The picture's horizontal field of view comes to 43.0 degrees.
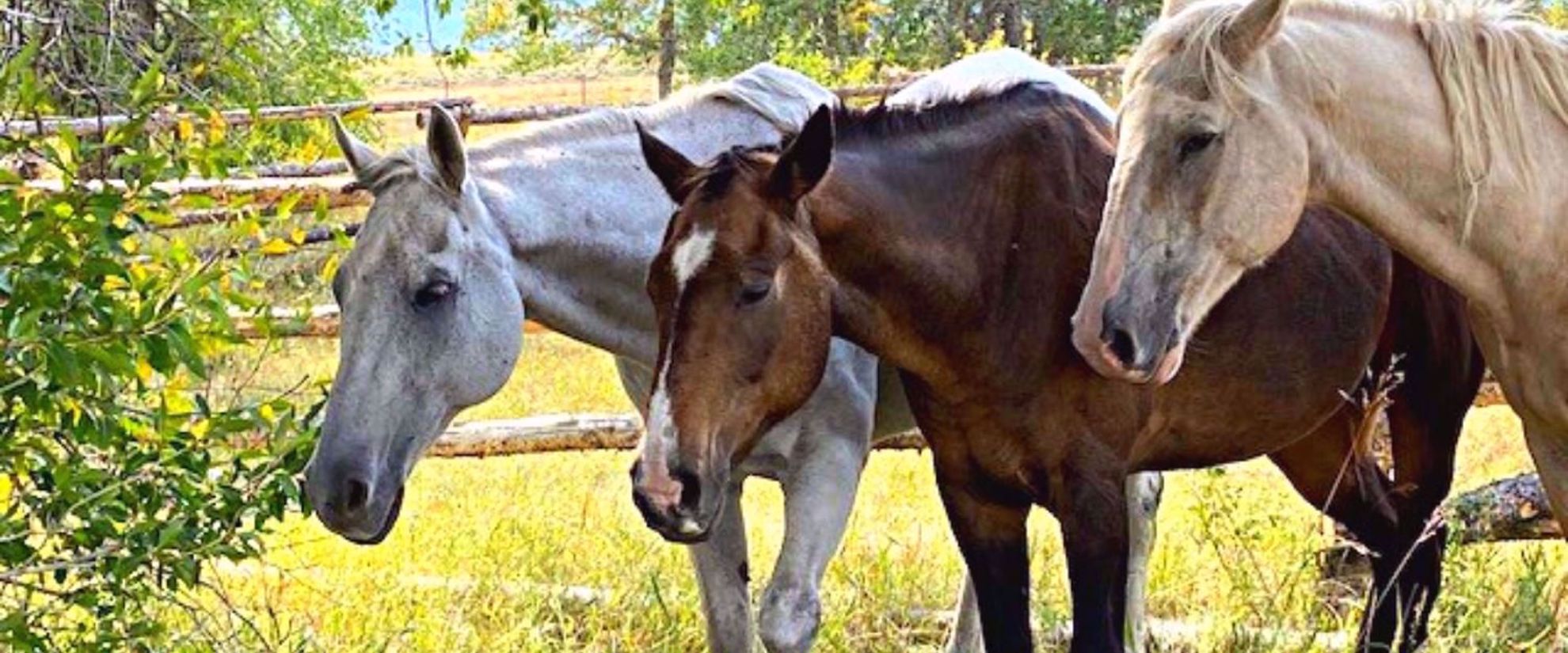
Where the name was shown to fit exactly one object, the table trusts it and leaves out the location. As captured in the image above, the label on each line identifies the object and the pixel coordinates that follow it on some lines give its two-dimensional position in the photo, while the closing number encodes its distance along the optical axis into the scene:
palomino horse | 3.29
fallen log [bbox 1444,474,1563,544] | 5.45
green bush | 3.06
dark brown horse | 3.36
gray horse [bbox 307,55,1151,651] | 3.92
